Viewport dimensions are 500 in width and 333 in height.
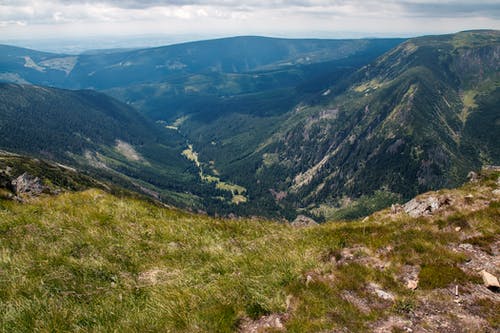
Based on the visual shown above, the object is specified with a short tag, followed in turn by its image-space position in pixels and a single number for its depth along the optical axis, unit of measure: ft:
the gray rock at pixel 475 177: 149.24
